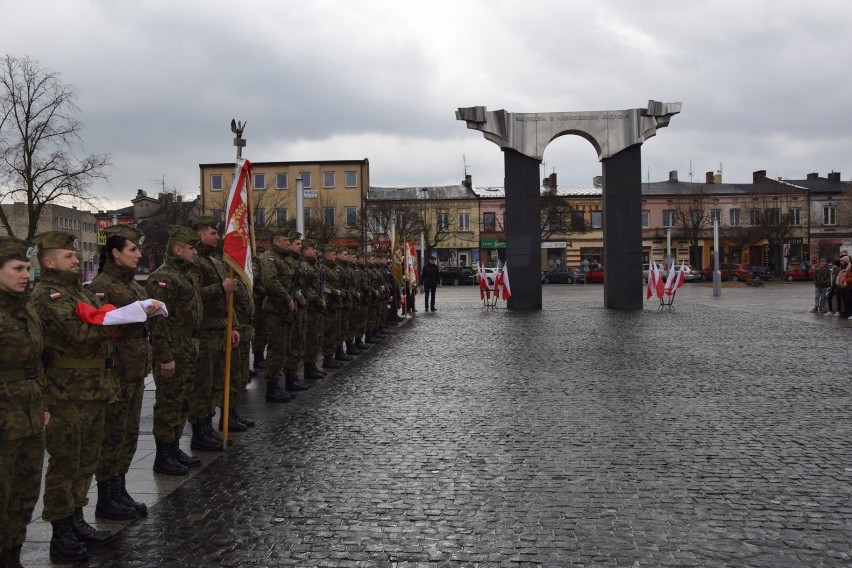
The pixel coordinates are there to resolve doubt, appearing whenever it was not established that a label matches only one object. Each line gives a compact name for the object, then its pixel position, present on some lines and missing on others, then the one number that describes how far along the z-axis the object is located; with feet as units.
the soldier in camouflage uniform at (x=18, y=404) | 12.50
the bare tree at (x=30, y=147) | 108.99
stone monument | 82.28
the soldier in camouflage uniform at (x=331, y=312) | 38.96
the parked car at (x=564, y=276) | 187.73
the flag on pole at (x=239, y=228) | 24.22
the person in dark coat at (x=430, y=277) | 87.86
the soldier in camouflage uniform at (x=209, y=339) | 22.59
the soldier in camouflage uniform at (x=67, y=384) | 14.16
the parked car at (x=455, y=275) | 184.85
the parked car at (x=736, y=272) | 180.24
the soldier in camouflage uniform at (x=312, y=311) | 34.40
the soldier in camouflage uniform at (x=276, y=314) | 30.22
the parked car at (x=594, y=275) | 186.29
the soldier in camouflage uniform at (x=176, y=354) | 20.15
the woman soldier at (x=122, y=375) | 16.30
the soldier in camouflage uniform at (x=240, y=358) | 25.03
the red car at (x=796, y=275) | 180.14
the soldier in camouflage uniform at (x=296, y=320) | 31.78
